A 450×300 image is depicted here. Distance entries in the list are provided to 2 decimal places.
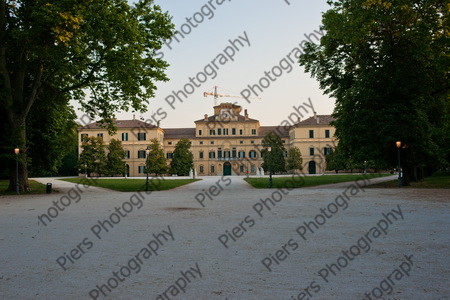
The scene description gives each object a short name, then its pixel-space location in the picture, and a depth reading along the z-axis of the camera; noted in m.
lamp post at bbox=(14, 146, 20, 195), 19.33
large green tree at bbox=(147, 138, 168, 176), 58.91
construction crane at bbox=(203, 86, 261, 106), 105.88
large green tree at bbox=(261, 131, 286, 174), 63.81
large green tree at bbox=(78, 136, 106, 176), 57.91
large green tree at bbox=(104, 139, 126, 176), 60.47
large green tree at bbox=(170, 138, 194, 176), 62.88
